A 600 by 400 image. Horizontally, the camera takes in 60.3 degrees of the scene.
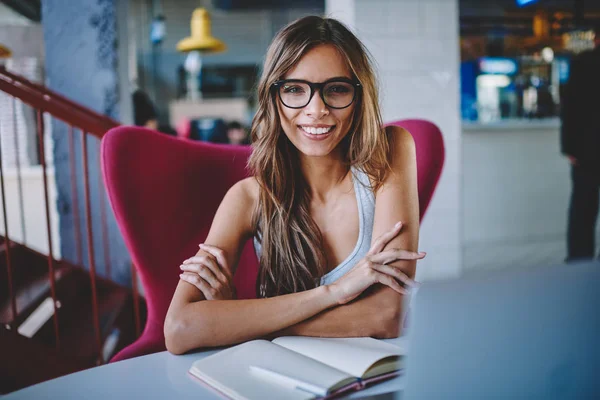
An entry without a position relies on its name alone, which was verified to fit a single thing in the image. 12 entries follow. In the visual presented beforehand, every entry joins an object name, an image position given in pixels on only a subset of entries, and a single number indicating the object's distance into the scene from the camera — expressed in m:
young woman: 1.06
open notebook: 0.69
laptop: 0.43
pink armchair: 1.28
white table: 0.72
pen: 0.68
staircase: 2.12
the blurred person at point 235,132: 5.71
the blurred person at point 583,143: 3.19
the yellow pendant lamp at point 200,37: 5.71
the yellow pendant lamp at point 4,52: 4.25
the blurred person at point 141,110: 4.19
